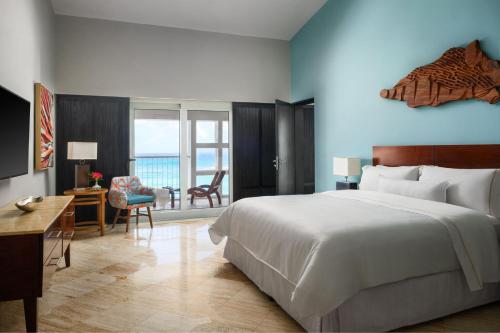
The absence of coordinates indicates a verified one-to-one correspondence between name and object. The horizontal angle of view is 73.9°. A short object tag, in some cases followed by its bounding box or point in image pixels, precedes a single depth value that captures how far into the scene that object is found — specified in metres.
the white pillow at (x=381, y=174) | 3.39
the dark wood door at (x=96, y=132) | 5.18
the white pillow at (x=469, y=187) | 2.61
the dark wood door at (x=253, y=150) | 6.14
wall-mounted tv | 2.53
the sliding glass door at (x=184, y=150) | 5.77
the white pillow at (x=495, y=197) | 2.57
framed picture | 3.88
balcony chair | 5.98
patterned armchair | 4.79
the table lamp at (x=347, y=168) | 4.33
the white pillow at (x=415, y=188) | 2.83
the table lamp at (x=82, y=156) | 4.64
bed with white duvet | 1.91
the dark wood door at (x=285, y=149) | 6.00
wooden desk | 1.93
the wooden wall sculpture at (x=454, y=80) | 2.91
